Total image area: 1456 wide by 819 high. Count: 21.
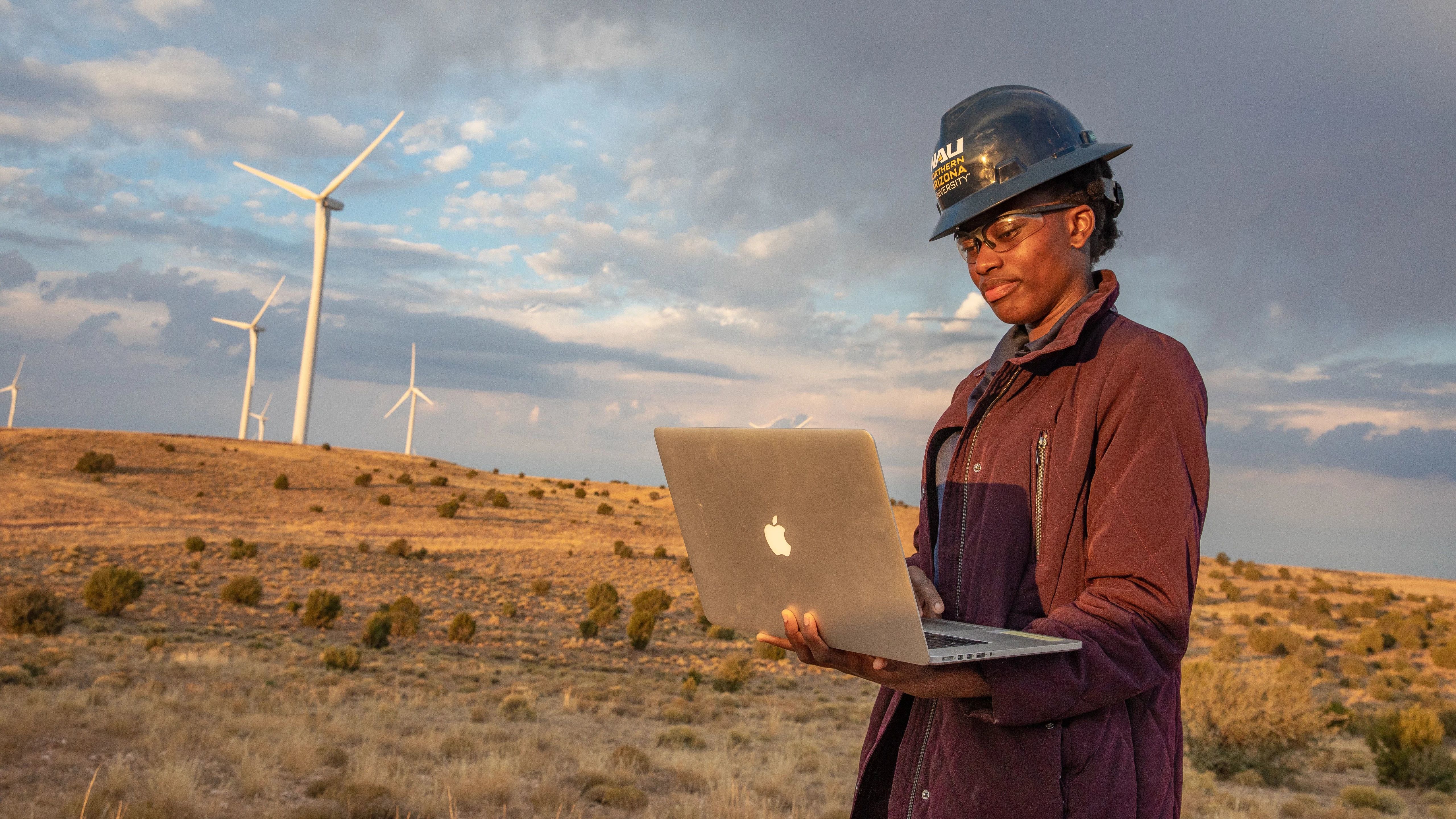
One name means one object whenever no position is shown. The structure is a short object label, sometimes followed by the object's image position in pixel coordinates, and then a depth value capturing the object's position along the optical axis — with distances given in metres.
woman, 1.99
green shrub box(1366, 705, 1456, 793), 14.79
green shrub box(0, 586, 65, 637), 19.52
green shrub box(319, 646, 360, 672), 18.83
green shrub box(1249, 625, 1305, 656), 30.42
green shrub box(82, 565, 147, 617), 23.30
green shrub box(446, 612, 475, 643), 24.52
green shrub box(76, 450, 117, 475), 47.03
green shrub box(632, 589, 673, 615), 29.84
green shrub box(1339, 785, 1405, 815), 13.20
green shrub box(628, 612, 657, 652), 25.73
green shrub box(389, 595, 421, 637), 24.58
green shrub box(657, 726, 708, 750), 14.91
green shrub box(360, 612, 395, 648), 22.83
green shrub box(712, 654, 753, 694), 21.47
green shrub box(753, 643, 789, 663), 24.83
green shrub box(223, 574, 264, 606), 26.25
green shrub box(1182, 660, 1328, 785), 15.73
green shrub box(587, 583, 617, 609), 30.59
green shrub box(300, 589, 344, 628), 24.67
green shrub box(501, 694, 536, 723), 15.73
